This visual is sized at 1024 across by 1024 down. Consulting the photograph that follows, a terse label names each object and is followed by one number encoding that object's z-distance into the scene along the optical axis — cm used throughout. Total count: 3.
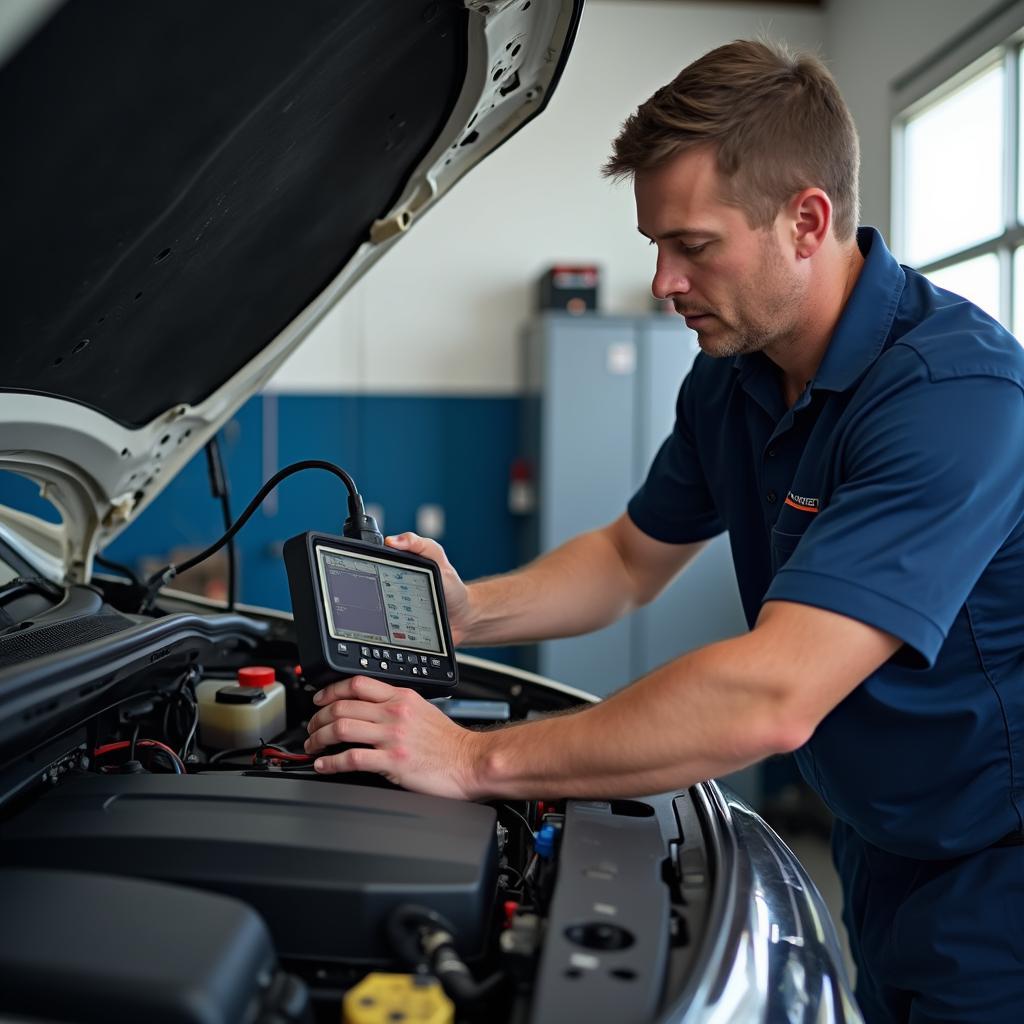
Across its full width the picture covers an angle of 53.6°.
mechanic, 99
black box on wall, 433
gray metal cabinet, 424
